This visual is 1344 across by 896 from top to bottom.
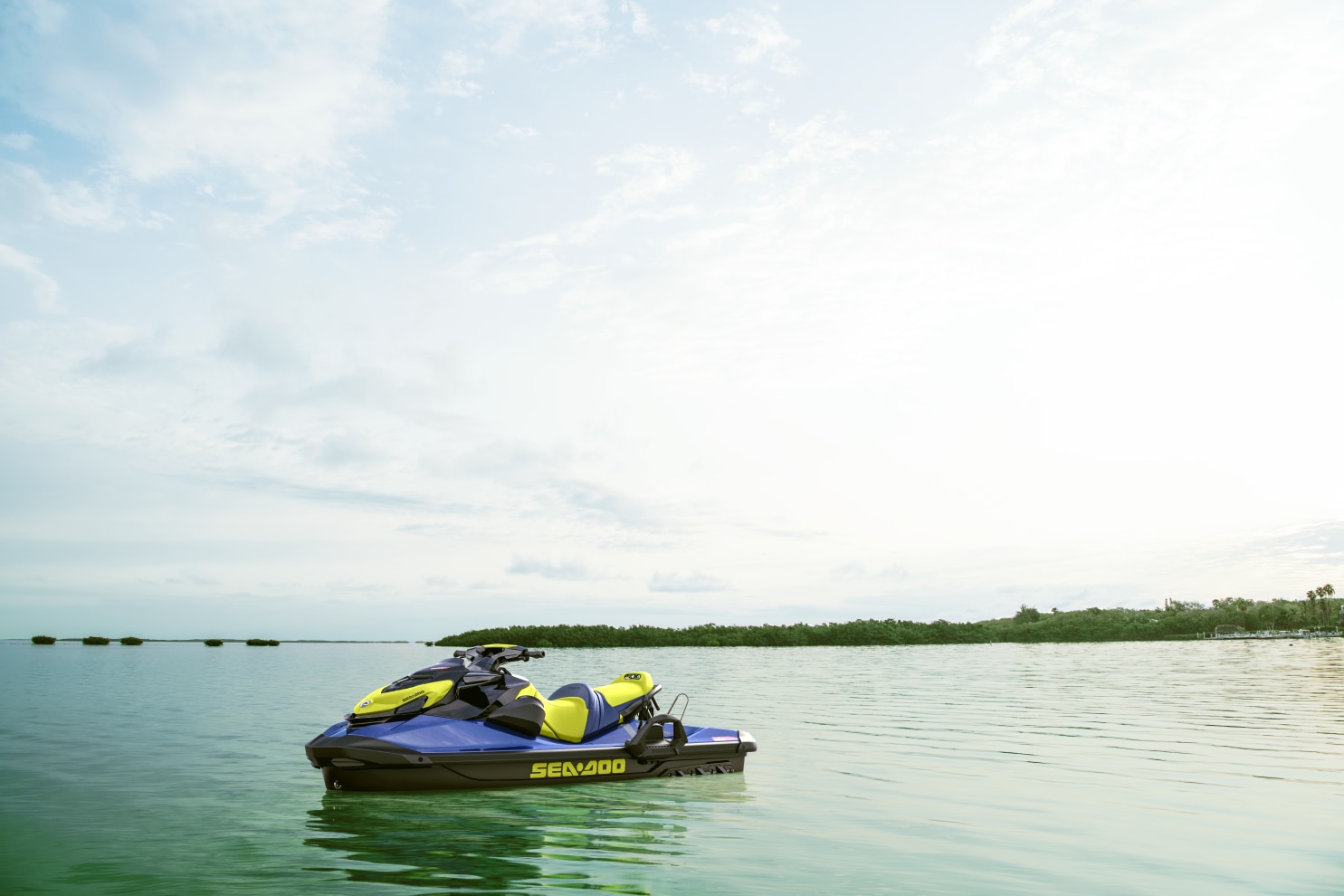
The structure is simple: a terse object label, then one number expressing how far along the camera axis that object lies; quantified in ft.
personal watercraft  34.60
